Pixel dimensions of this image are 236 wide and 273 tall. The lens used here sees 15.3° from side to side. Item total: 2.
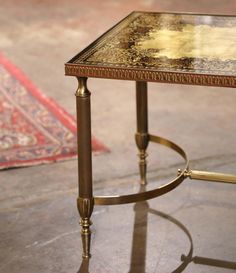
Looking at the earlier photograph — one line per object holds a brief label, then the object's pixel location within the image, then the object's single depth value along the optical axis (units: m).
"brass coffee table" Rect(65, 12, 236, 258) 3.85
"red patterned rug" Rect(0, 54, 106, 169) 5.86
